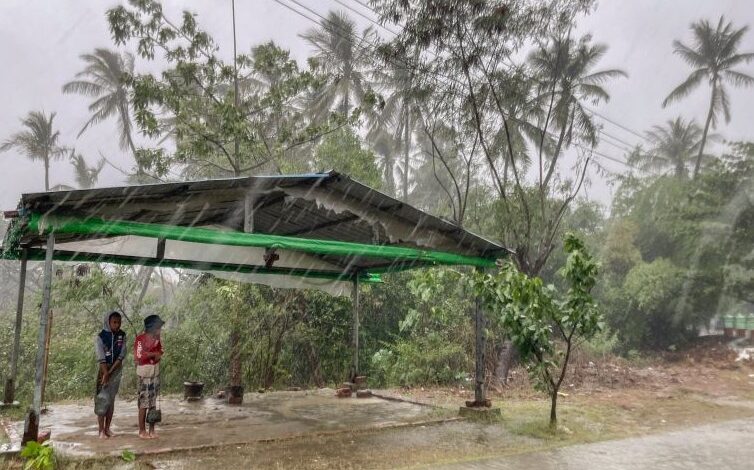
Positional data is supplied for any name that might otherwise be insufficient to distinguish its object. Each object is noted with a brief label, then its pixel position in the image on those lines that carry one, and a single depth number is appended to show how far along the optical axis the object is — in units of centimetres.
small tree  743
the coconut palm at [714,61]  2766
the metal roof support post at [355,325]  1124
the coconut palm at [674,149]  3397
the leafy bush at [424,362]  1340
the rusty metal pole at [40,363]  543
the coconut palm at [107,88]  2641
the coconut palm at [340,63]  2505
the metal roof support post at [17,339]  785
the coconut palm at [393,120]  2532
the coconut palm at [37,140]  2900
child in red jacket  646
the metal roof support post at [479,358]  867
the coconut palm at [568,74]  1619
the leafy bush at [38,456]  468
